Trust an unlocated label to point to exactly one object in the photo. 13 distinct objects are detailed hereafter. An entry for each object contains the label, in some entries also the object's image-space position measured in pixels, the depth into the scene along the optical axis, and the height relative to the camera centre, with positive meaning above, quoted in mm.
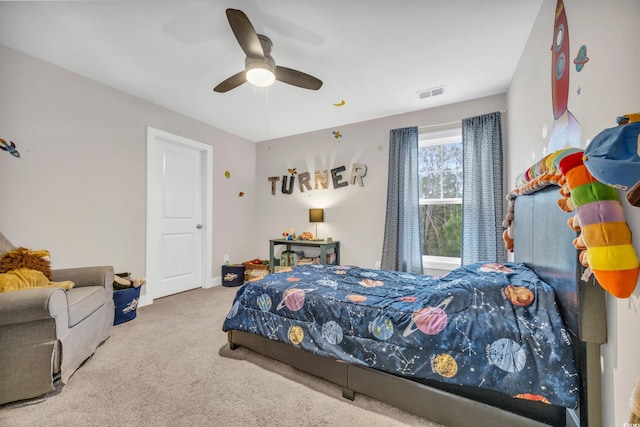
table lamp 4023 +42
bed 1063 -618
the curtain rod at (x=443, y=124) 3189 +1193
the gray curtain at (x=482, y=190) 2873 +313
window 3328 +280
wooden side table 3727 -408
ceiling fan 1638 +1217
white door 3289 +49
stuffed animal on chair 1781 -391
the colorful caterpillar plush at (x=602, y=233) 797 -52
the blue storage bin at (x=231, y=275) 4035 -901
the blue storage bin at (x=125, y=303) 2594 -883
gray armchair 1478 -748
